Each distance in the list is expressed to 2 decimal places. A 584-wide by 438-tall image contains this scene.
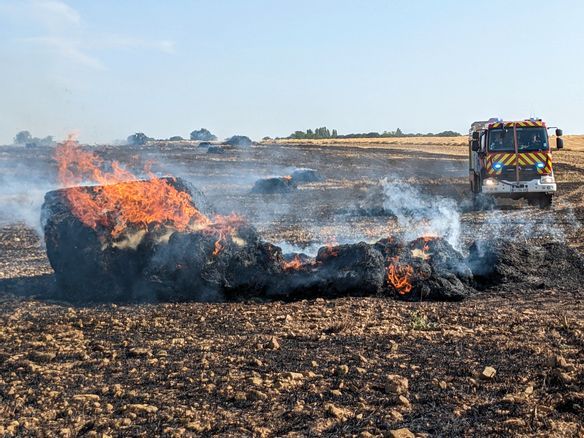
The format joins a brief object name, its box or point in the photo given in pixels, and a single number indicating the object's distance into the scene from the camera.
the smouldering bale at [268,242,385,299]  10.26
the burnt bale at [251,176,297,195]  28.70
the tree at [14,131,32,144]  79.81
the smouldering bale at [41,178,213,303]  10.62
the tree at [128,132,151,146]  65.06
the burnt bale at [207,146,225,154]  49.23
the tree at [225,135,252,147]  57.58
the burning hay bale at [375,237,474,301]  10.15
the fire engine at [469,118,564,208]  20.23
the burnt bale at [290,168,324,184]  32.93
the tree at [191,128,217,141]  80.17
